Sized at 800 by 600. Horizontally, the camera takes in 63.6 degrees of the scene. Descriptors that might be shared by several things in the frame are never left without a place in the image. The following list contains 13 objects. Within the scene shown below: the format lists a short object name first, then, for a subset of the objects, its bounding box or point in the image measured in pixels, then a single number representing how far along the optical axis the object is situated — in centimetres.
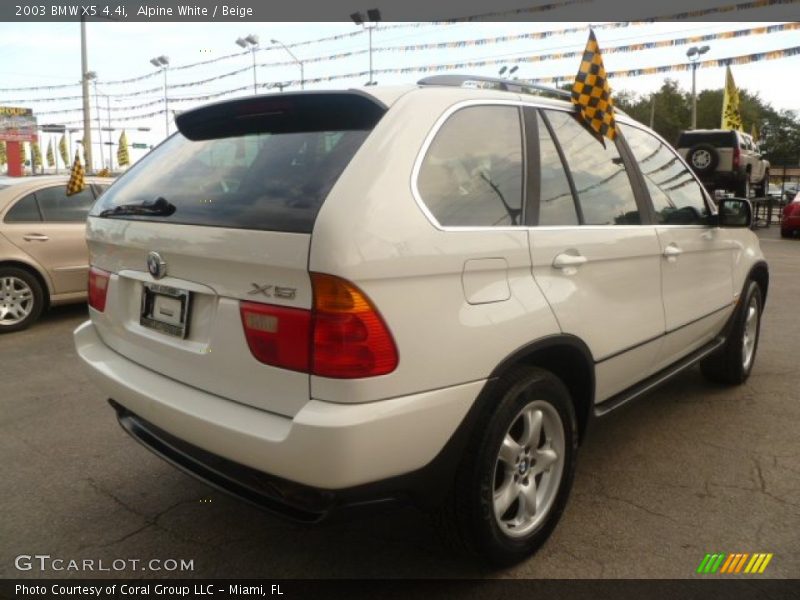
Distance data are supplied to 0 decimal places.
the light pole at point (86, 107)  2495
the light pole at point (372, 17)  1683
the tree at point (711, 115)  5659
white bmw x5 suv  189
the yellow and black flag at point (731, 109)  2125
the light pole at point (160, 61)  3472
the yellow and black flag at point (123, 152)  5837
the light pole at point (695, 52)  3255
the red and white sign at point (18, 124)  6275
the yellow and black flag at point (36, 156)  7216
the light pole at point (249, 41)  2950
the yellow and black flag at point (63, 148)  7578
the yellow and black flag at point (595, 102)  298
